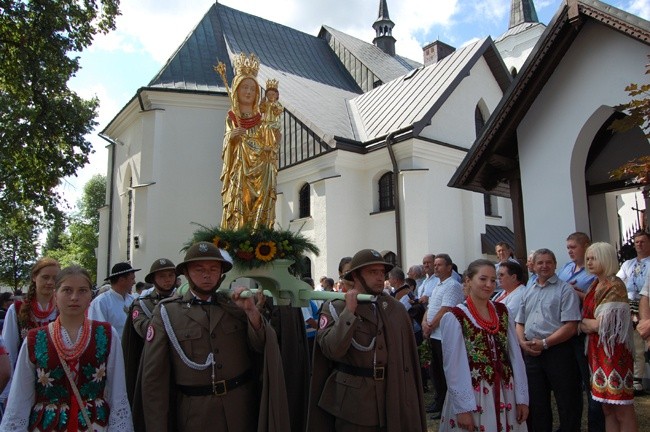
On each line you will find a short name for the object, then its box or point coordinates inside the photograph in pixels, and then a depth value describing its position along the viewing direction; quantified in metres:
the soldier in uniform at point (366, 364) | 3.47
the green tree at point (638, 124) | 4.98
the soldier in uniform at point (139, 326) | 3.45
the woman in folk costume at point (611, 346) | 4.40
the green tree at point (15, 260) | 43.97
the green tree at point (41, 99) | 14.23
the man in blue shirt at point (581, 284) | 4.91
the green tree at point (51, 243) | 60.16
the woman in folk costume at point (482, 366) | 3.81
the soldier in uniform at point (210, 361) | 3.27
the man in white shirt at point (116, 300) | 5.55
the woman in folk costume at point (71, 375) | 2.98
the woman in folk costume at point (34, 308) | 4.45
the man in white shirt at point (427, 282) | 7.58
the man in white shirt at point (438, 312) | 6.19
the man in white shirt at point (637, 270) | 5.87
